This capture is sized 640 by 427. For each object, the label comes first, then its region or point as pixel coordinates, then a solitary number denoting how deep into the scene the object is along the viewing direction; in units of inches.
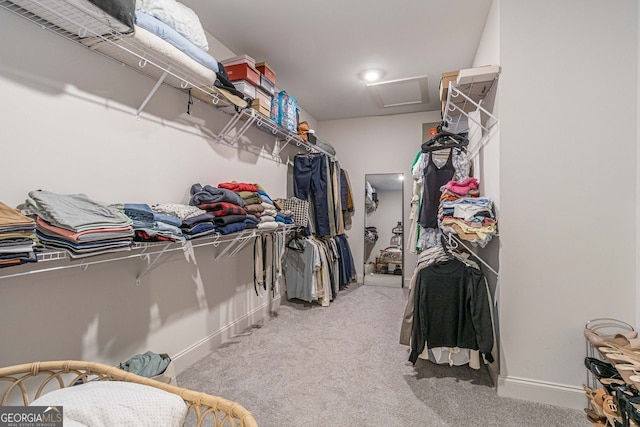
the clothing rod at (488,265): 77.6
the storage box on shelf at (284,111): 113.3
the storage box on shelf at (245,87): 91.7
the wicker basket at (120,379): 32.1
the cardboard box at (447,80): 89.5
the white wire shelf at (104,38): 48.6
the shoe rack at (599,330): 66.4
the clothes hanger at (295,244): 140.4
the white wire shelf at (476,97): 80.4
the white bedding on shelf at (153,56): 58.0
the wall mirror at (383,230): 180.9
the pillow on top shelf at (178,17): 62.1
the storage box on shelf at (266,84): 100.0
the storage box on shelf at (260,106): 97.4
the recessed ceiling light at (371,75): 124.2
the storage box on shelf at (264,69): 102.0
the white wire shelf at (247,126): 97.0
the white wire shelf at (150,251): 46.1
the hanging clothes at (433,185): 99.1
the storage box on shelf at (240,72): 91.6
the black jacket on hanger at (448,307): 74.8
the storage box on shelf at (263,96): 98.3
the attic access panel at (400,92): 133.3
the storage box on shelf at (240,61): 92.0
